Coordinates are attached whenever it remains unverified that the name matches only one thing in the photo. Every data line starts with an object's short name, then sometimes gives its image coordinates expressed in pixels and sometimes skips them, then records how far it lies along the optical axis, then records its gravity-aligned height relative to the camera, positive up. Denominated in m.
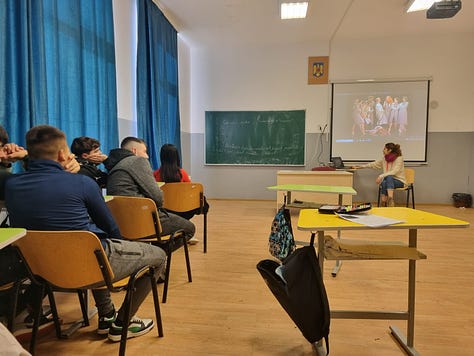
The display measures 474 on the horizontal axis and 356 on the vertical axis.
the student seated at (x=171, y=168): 3.14 -0.17
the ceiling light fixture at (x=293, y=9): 4.47 +2.03
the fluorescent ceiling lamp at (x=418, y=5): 4.39 +2.02
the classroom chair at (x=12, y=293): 1.47 -0.65
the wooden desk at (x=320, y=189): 3.06 -0.37
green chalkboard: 6.56 +0.29
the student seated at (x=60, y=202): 1.44 -0.23
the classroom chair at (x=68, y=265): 1.34 -0.49
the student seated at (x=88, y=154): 2.63 -0.03
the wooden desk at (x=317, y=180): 5.28 -0.47
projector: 4.09 +1.81
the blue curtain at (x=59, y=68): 2.15 +0.65
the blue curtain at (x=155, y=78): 4.26 +1.04
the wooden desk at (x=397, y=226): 1.51 -0.35
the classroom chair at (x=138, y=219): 2.15 -0.46
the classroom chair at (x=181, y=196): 2.97 -0.41
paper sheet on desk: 1.53 -0.34
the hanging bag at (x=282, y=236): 2.33 -0.61
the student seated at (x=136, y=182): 2.31 -0.22
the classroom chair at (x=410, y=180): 5.66 -0.50
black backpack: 1.45 -0.64
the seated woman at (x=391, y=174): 5.47 -0.37
